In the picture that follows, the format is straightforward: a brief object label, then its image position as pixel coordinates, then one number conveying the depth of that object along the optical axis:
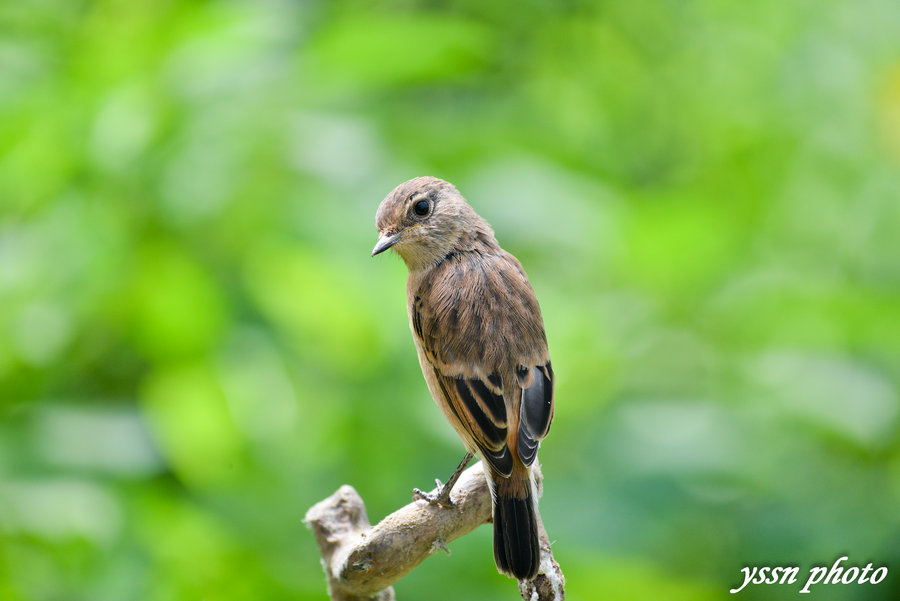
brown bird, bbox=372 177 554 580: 5.09
